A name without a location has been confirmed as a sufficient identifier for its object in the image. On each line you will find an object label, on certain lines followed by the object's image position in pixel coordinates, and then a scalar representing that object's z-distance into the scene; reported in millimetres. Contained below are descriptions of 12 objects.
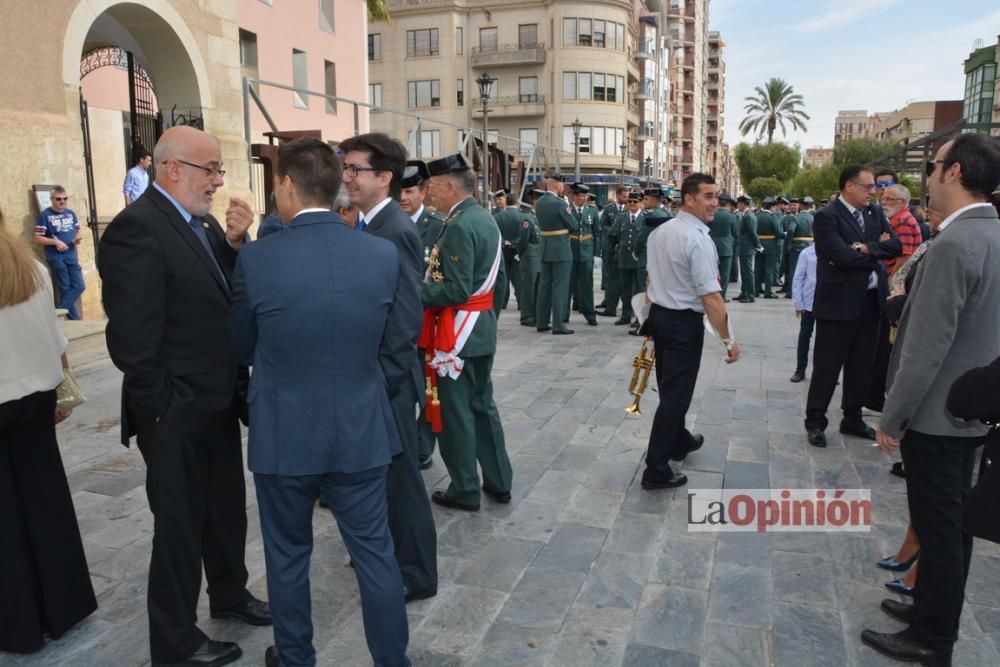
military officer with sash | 3816
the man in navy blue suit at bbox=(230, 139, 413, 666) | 2268
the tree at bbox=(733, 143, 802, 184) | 70312
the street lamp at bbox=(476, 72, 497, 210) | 15595
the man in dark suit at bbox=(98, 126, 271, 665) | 2465
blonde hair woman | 2699
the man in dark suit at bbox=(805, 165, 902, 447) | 5156
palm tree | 79000
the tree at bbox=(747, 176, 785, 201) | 63594
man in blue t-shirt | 7852
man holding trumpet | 4203
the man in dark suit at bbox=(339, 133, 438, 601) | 3152
